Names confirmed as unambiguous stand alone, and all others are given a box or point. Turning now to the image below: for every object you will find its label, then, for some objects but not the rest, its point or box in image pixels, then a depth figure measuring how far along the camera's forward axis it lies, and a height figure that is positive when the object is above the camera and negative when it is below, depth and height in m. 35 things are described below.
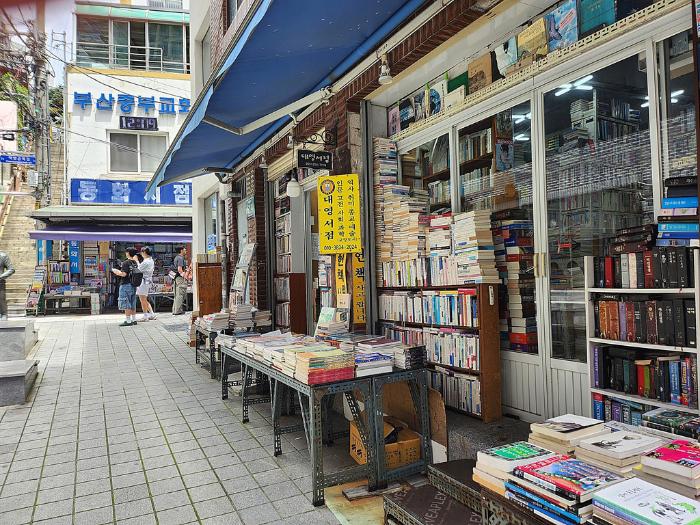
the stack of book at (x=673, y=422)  2.04 -0.71
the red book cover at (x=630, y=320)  2.68 -0.32
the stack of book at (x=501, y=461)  1.87 -0.78
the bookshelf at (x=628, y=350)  2.45 -0.50
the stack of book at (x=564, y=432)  1.99 -0.71
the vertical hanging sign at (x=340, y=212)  4.90 +0.60
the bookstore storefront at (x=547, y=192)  2.81 +0.55
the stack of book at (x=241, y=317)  6.72 -0.61
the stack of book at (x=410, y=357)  3.54 -0.66
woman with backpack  12.73 -0.30
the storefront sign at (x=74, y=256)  16.91 +0.74
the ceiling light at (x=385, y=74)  4.16 +1.69
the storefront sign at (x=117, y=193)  16.41 +2.87
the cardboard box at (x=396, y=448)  3.46 -1.31
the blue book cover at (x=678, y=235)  2.42 +0.14
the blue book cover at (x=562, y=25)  3.20 +1.62
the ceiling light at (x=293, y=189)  6.14 +1.05
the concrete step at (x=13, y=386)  5.61 -1.26
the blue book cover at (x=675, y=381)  2.50 -0.62
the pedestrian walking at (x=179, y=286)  14.92 -0.37
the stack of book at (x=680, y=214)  2.42 +0.24
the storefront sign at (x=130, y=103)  16.73 +6.16
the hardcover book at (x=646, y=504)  1.41 -0.74
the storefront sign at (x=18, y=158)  13.64 +3.43
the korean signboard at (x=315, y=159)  4.92 +1.16
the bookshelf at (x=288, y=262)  6.81 +0.15
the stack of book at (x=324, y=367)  3.21 -0.65
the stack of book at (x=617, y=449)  1.79 -0.72
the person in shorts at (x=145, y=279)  13.22 -0.11
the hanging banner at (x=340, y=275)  5.04 -0.05
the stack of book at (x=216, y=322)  6.65 -0.68
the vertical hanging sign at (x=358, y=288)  4.93 -0.19
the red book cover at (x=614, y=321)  2.76 -0.33
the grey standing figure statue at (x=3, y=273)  8.93 +0.10
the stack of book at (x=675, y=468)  1.59 -0.70
